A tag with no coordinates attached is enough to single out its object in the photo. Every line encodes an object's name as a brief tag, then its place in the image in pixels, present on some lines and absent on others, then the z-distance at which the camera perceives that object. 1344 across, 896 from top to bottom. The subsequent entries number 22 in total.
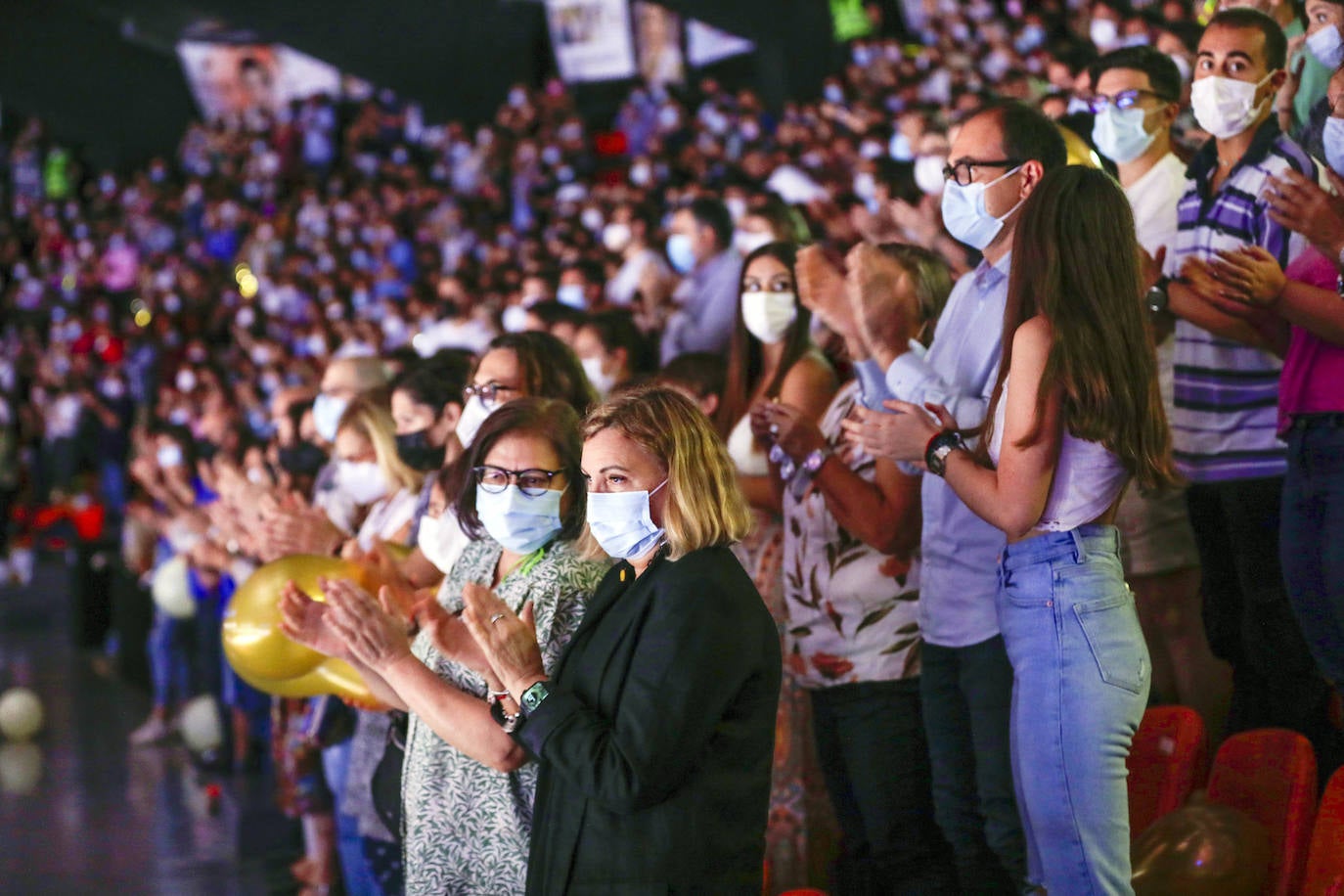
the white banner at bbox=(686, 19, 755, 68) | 35.59
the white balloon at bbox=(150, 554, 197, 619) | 15.19
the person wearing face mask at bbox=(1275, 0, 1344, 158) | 7.34
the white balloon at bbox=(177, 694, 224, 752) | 14.56
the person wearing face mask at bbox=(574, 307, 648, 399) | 9.51
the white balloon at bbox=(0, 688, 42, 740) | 15.91
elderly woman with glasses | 5.17
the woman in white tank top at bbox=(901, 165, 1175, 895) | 4.76
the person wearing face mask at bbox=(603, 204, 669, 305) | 13.29
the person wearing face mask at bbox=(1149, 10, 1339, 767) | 6.48
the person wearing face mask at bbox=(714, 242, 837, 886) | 7.50
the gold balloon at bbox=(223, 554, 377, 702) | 7.38
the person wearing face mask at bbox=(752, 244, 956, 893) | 6.13
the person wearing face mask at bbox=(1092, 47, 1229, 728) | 7.02
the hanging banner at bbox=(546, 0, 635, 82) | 37.72
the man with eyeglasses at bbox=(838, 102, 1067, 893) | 5.62
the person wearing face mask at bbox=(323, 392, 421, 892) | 7.61
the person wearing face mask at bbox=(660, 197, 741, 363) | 11.01
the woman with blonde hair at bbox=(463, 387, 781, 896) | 4.30
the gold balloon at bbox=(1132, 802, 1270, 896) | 5.62
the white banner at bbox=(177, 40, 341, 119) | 44.78
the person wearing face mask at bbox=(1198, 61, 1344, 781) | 5.57
